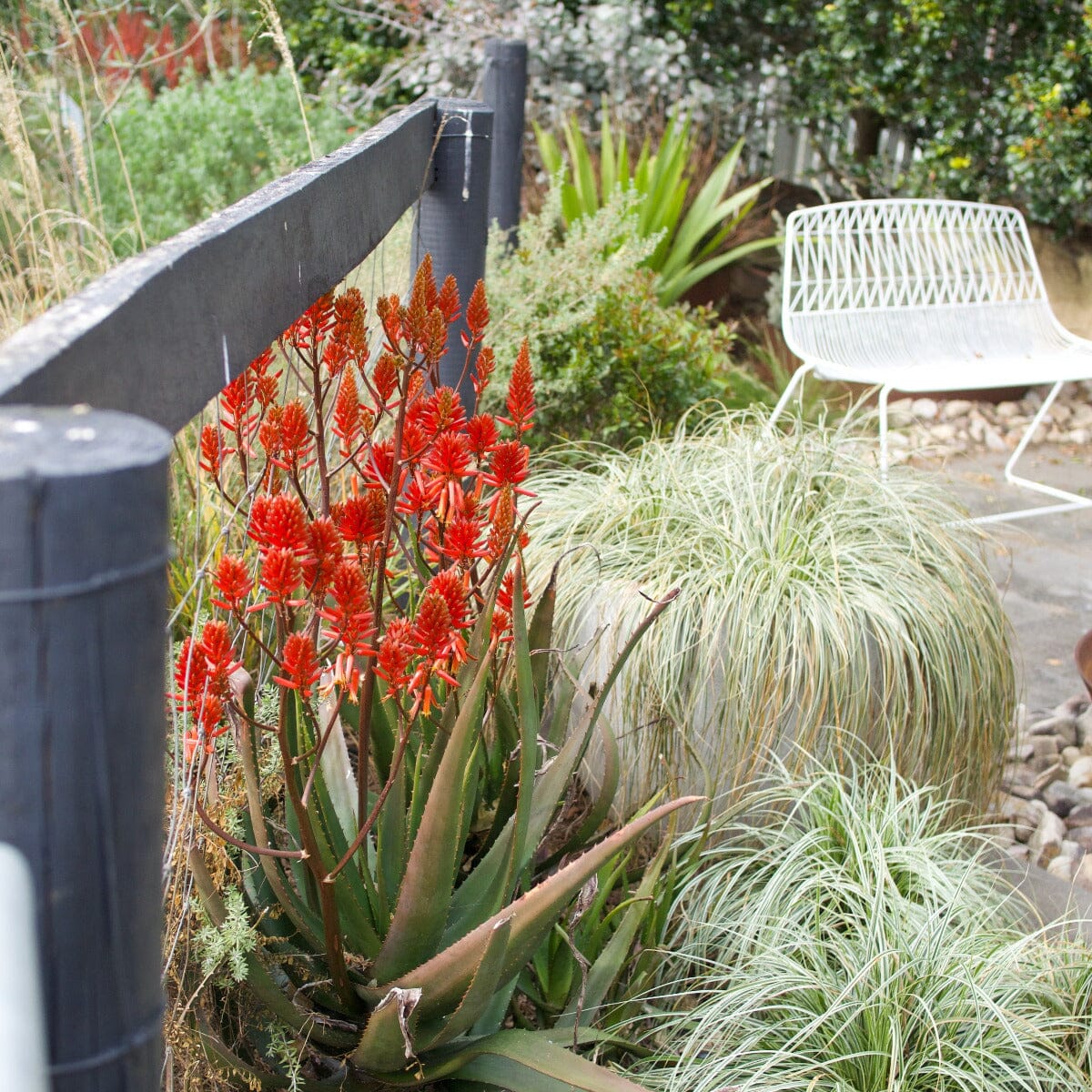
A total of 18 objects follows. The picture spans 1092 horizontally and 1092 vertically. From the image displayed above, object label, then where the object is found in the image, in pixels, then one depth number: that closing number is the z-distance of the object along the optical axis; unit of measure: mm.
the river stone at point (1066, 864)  2525
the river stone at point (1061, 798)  2828
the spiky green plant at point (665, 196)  5211
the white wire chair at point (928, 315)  4184
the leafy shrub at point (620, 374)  3445
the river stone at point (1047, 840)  2596
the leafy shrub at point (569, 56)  6668
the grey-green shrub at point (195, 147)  5324
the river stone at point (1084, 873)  2454
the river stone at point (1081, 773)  2945
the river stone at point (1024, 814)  2713
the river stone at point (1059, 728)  3150
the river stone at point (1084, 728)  3176
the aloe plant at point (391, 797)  1114
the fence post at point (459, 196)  2023
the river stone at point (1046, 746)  3059
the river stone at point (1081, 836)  2652
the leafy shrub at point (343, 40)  7430
